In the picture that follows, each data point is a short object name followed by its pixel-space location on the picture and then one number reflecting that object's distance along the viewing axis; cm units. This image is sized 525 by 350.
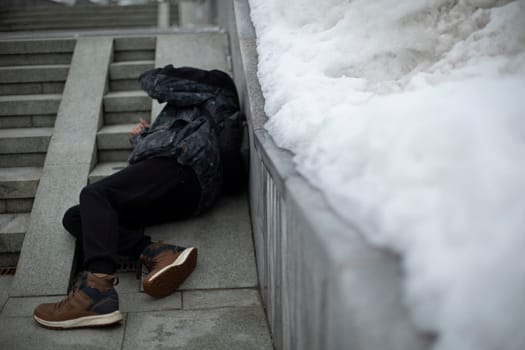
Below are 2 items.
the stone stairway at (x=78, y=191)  298
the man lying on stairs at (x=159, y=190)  304
